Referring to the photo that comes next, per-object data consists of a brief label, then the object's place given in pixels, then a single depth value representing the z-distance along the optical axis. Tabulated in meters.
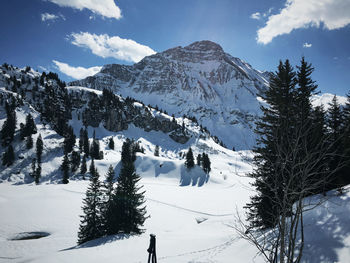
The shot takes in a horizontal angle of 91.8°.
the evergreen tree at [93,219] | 17.78
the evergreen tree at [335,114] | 18.10
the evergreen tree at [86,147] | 66.25
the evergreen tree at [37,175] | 48.62
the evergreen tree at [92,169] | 54.03
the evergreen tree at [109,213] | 17.70
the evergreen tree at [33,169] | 50.94
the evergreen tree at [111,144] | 84.19
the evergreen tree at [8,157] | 51.33
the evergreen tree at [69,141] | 63.66
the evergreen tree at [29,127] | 62.57
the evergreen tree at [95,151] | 65.38
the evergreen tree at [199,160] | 67.25
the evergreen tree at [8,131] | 58.44
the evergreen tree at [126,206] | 17.80
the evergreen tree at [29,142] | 58.69
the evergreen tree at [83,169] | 55.75
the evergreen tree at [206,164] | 63.59
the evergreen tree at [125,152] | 62.56
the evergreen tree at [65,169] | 47.76
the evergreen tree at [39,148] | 56.59
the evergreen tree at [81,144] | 68.09
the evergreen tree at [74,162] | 57.49
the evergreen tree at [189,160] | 62.43
